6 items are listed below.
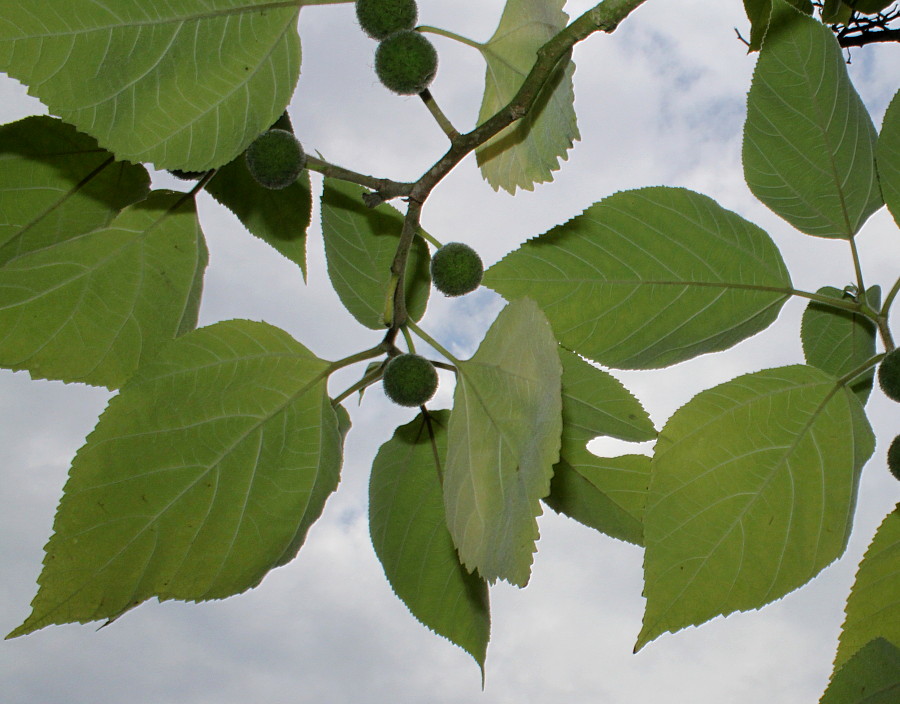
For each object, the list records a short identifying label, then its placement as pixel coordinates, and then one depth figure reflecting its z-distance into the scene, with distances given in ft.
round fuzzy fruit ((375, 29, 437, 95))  1.42
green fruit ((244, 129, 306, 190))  1.43
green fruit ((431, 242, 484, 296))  1.53
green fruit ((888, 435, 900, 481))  1.58
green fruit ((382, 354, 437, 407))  1.52
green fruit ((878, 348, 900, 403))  1.50
